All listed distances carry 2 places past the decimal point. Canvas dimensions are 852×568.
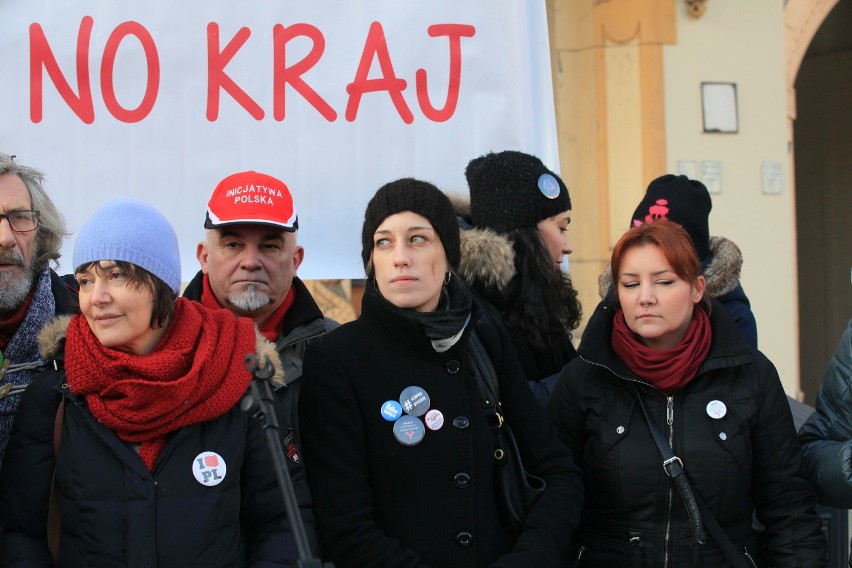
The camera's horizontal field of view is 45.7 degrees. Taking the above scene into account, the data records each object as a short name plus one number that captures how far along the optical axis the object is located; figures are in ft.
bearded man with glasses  8.29
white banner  10.28
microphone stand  5.23
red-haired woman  9.05
